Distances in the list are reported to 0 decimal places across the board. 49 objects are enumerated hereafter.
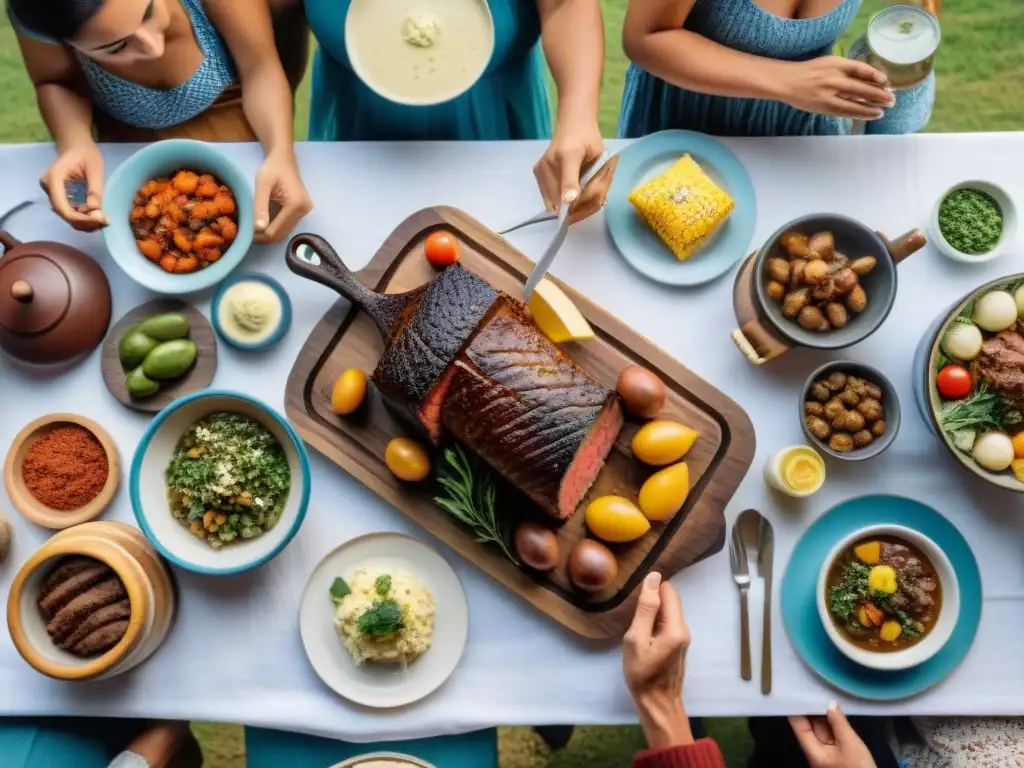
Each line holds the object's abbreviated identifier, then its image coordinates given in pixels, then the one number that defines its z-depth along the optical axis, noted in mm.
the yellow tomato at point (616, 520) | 1721
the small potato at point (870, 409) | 1687
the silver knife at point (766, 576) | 1742
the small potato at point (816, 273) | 1646
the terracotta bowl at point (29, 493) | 1723
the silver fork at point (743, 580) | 1748
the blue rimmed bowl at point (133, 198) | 1745
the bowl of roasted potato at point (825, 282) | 1658
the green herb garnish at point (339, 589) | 1734
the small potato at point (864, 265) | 1663
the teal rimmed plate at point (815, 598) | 1730
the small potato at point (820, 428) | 1710
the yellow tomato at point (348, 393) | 1773
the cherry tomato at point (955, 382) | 1664
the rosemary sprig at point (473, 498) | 1723
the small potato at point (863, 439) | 1691
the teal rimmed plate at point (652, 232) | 1814
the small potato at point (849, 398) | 1694
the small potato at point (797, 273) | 1664
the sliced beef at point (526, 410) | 1688
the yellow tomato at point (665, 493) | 1727
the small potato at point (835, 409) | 1695
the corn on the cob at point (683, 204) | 1744
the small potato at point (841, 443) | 1695
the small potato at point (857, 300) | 1664
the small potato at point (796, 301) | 1667
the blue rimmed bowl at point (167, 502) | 1668
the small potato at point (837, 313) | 1671
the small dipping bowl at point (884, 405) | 1682
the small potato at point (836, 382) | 1699
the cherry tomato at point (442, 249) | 1825
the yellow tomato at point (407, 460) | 1738
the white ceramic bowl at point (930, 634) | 1673
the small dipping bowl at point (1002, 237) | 1760
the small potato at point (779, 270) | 1678
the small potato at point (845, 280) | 1654
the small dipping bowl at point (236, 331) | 1796
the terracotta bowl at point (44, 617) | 1584
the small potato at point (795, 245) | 1690
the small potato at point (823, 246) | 1692
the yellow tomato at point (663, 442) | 1734
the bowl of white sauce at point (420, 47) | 1672
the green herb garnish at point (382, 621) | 1653
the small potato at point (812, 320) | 1666
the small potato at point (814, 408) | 1712
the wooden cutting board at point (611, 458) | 1758
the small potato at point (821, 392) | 1704
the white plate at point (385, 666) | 1740
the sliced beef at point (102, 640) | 1603
